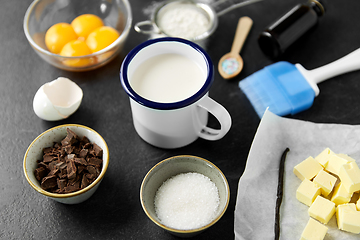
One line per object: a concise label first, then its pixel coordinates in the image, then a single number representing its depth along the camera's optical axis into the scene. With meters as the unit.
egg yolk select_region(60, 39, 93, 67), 0.76
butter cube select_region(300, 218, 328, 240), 0.65
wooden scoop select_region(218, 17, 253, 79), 0.78
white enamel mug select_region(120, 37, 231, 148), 0.67
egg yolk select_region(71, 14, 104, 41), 0.78
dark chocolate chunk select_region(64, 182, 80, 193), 0.66
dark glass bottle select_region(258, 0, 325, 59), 0.78
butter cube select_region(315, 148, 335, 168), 0.69
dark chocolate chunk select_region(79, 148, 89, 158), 0.68
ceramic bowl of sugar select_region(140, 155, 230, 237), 0.65
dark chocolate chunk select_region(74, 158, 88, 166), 0.67
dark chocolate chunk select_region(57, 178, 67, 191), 0.66
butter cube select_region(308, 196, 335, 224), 0.66
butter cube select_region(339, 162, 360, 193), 0.67
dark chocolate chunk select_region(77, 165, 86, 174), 0.67
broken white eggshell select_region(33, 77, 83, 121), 0.72
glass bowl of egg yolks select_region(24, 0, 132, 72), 0.76
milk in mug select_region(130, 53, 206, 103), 0.68
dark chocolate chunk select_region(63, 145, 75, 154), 0.68
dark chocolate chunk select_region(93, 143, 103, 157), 0.68
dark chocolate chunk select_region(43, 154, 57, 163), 0.68
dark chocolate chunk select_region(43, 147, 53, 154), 0.69
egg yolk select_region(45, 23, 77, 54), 0.78
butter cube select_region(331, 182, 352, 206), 0.67
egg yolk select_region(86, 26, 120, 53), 0.77
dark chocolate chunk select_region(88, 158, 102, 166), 0.68
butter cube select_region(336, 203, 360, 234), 0.65
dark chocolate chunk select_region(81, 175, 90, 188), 0.67
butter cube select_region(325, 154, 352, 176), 0.68
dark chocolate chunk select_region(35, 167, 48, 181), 0.67
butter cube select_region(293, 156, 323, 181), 0.69
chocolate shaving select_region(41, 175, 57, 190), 0.66
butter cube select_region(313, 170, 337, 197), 0.68
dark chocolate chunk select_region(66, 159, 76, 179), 0.67
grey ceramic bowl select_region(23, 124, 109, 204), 0.66
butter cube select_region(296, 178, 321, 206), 0.67
